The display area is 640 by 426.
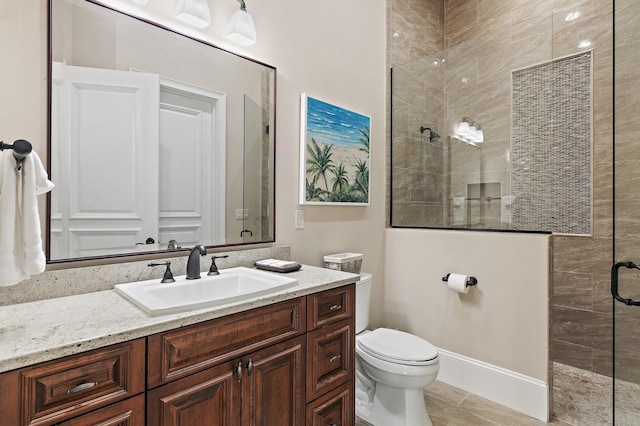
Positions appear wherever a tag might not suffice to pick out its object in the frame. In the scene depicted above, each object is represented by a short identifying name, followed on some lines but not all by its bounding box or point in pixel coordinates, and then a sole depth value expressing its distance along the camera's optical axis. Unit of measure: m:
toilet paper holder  2.29
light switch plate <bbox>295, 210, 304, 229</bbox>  2.14
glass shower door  1.49
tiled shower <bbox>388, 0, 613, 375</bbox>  2.31
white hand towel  0.95
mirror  1.31
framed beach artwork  2.16
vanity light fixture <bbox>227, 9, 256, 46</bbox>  1.72
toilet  1.78
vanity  0.82
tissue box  2.18
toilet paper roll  2.28
